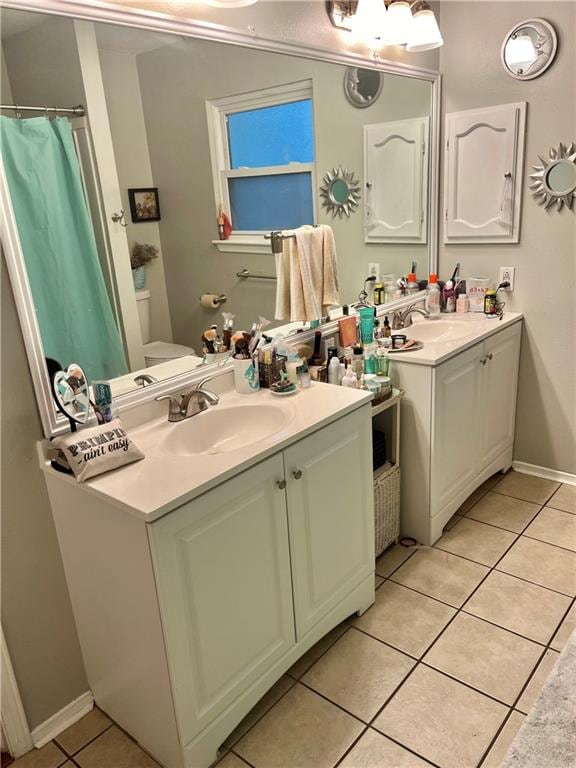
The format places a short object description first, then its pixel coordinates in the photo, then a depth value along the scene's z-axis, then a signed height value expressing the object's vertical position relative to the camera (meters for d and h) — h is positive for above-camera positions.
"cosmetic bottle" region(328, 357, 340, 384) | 2.27 -0.64
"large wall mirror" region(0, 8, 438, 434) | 1.55 +0.09
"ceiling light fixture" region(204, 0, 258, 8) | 1.82 +0.59
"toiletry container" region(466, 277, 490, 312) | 2.94 -0.50
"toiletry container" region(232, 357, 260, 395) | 2.03 -0.57
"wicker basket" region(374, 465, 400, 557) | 2.35 -1.23
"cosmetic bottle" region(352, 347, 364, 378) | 2.29 -0.62
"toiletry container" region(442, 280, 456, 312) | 2.98 -0.53
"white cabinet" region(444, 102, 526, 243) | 2.70 +0.05
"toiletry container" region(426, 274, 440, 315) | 2.93 -0.53
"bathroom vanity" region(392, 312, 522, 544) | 2.36 -0.92
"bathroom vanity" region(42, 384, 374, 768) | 1.42 -0.90
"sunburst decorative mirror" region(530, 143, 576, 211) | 2.56 +0.00
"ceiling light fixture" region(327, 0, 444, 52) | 2.28 +0.65
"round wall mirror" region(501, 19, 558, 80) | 2.50 +0.54
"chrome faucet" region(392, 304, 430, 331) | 2.79 -0.58
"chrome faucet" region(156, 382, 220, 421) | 1.84 -0.60
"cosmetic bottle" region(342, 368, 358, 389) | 2.24 -0.68
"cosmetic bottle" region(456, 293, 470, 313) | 2.94 -0.56
